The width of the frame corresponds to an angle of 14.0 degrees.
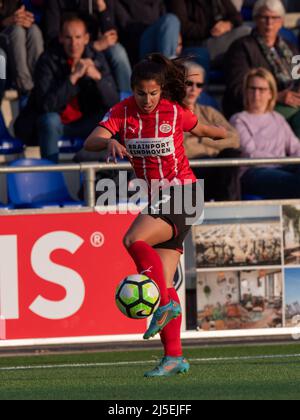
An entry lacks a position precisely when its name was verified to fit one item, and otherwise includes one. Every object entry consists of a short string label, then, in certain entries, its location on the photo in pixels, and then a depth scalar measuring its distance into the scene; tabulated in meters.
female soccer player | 7.94
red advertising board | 10.28
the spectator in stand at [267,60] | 12.65
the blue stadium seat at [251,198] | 11.38
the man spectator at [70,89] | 12.15
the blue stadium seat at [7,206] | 11.41
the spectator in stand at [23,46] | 13.03
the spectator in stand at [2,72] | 12.59
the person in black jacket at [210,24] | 13.70
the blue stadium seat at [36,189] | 11.48
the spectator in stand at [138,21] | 13.12
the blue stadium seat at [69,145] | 12.22
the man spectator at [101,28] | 12.82
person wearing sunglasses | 11.26
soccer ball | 7.78
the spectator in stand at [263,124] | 11.88
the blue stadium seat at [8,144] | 12.30
